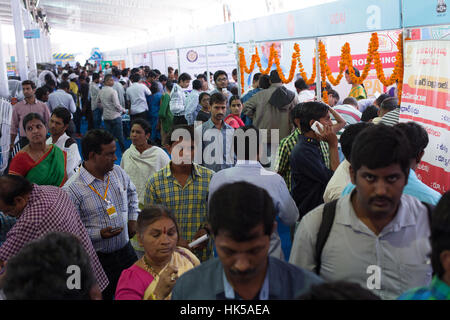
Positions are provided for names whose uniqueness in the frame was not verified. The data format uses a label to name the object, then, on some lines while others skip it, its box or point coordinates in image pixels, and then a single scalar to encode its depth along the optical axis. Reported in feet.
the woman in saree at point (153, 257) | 6.93
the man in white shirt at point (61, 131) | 14.44
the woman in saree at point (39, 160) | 12.34
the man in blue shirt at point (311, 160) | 11.64
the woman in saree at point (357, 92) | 23.20
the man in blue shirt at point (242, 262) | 4.72
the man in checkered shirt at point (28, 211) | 8.40
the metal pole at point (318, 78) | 22.18
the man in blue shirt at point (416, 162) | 7.29
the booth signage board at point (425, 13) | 14.30
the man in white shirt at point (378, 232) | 5.73
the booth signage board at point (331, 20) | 16.87
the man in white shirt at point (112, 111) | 30.94
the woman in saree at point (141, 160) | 13.75
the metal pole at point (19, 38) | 46.16
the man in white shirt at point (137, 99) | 33.09
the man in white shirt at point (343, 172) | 9.61
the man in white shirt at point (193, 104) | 27.12
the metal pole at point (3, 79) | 34.01
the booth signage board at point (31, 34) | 53.52
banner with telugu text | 13.93
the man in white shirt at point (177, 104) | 29.09
